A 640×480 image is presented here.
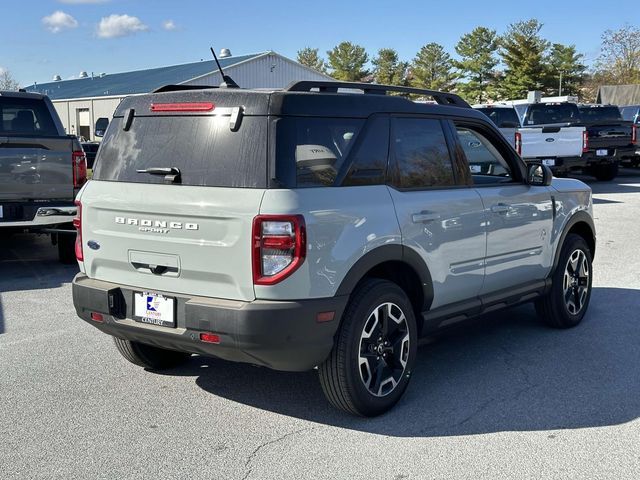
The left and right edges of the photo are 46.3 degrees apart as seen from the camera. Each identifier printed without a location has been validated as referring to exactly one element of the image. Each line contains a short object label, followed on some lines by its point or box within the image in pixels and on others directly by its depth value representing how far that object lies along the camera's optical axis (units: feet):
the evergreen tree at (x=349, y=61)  275.18
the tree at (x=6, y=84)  189.90
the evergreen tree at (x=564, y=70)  215.51
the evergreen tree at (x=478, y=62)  225.76
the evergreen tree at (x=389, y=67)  269.64
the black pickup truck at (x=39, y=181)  27.22
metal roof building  123.65
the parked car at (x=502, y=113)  61.77
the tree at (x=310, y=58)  315.15
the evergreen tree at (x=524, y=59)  210.88
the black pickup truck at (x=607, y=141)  64.49
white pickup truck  55.31
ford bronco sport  12.83
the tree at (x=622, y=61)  205.05
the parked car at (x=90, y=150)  55.14
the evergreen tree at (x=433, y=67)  248.73
